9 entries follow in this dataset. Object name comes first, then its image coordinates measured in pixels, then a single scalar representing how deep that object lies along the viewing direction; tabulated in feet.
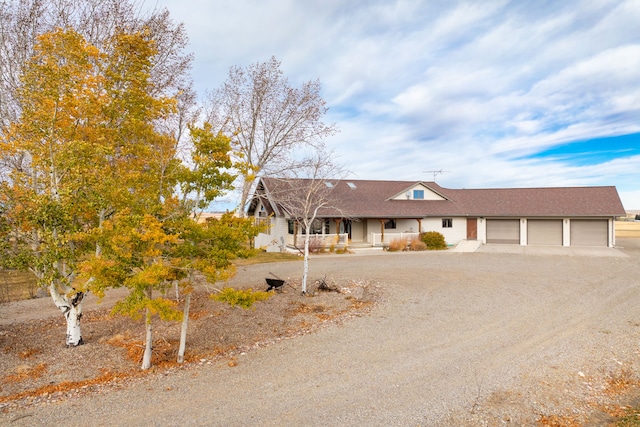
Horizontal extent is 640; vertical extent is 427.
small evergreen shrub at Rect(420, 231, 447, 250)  86.38
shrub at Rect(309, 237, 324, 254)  79.36
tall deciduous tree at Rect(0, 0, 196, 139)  39.29
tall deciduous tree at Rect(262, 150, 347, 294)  45.15
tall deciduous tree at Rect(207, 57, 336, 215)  65.05
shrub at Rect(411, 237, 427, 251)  83.97
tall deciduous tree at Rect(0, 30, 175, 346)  22.45
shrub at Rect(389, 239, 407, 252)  82.40
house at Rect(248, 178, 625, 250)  86.33
